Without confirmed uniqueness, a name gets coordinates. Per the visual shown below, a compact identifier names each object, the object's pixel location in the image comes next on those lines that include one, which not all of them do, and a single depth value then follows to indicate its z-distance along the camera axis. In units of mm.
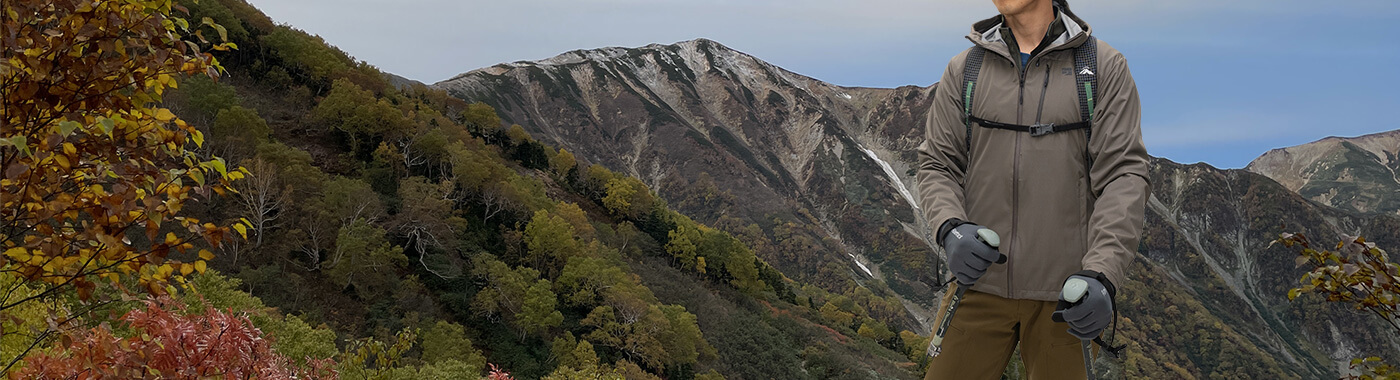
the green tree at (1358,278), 4039
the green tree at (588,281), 53875
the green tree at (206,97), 44938
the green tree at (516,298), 47062
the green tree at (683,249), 84188
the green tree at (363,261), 42062
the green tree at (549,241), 55719
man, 2850
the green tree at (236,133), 43688
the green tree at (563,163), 90938
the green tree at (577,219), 64062
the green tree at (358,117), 57781
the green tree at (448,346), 38031
